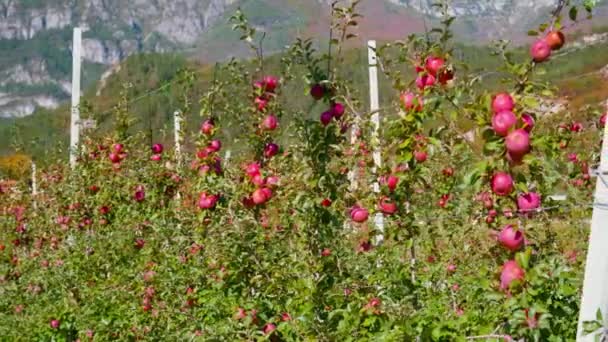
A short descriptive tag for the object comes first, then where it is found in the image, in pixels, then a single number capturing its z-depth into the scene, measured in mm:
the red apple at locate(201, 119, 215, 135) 5000
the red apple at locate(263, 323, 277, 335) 3524
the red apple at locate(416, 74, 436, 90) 3127
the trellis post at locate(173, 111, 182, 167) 7941
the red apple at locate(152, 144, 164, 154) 7816
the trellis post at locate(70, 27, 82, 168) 9125
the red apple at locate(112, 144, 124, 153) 8234
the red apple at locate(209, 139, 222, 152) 4961
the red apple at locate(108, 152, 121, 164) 8258
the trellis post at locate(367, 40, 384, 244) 3937
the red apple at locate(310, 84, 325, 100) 3684
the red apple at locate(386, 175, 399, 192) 3719
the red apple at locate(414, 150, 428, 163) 3347
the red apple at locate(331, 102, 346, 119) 3688
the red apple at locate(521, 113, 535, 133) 2430
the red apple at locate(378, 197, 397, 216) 3852
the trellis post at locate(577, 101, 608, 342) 2219
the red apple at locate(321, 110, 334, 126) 3682
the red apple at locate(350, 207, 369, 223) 4078
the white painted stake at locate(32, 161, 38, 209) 12209
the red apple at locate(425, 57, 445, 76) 3086
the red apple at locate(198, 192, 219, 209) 4773
